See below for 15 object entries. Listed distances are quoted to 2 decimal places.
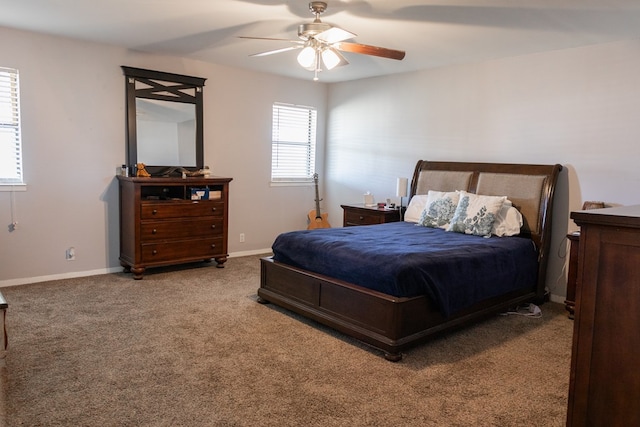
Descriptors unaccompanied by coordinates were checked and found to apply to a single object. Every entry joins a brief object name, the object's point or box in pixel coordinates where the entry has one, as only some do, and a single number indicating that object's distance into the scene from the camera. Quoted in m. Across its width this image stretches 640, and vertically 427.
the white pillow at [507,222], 4.42
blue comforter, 3.24
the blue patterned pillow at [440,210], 4.70
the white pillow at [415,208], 5.20
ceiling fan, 3.50
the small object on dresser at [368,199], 6.04
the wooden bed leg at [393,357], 3.11
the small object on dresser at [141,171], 5.08
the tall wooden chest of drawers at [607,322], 1.38
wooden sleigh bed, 3.20
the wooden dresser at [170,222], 4.86
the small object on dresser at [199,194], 5.27
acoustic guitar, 6.69
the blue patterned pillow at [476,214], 4.35
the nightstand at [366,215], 5.57
